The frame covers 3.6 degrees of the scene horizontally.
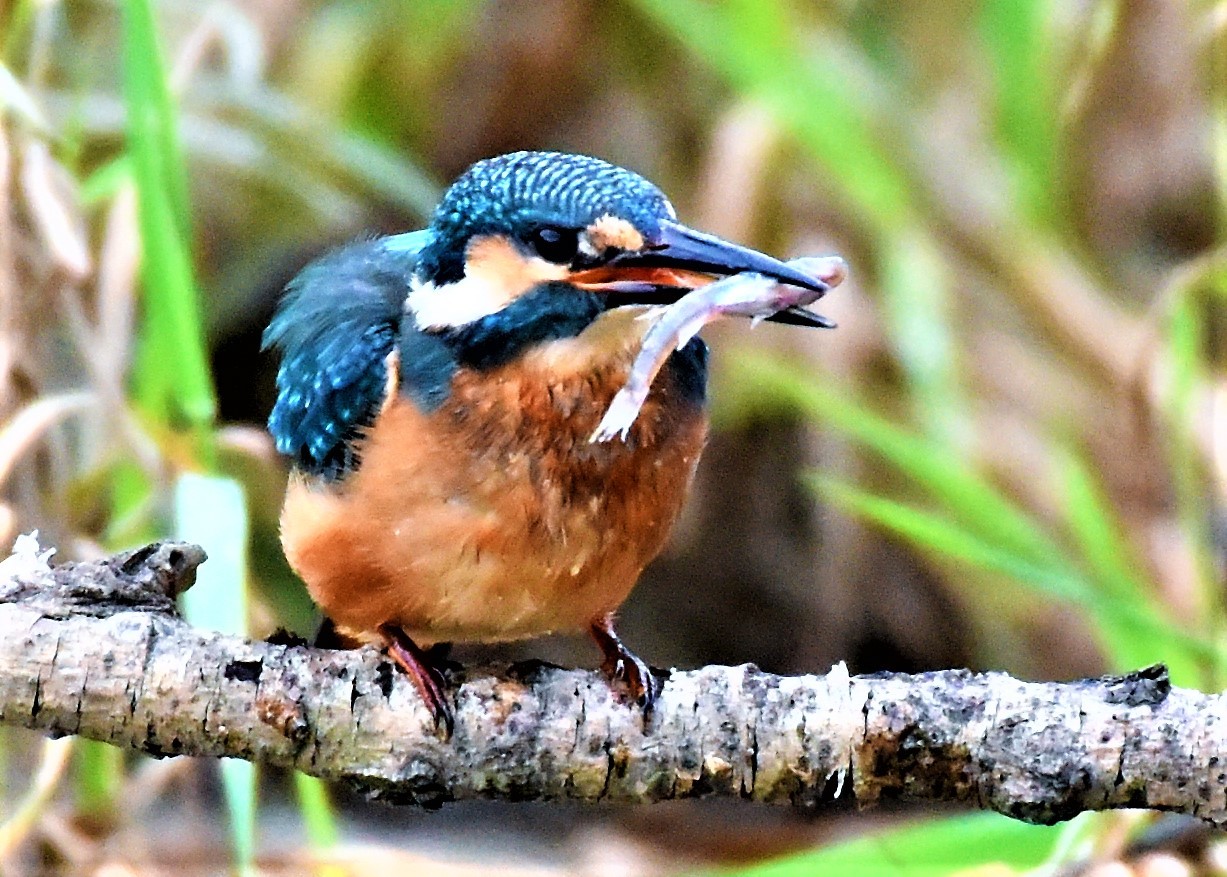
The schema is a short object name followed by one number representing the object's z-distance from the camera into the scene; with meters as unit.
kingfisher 3.73
